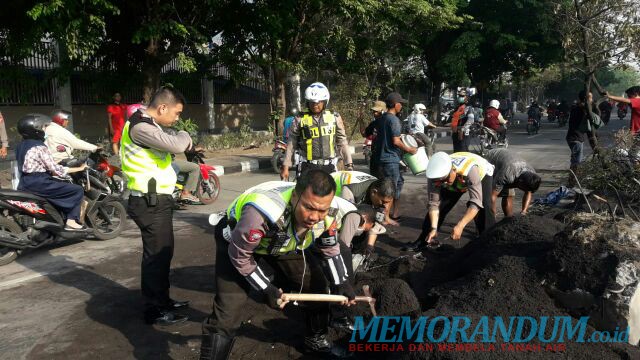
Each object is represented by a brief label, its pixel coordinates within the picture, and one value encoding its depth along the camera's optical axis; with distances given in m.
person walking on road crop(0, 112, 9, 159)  8.17
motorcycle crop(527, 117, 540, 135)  21.77
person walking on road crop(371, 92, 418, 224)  6.03
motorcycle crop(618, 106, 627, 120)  30.50
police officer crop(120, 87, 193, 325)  3.66
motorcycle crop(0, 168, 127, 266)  5.04
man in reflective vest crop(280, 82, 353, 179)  5.30
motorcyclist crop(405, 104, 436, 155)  11.18
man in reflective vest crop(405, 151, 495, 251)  4.64
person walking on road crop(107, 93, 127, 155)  10.62
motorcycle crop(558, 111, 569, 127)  26.20
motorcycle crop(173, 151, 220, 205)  8.08
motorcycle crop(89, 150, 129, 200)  7.56
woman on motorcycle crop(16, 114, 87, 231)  5.17
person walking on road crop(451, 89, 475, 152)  9.21
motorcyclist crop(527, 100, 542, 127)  21.70
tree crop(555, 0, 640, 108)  5.90
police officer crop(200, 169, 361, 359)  2.55
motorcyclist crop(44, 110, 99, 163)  6.53
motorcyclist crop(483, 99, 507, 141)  11.61
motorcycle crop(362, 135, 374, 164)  11.98
